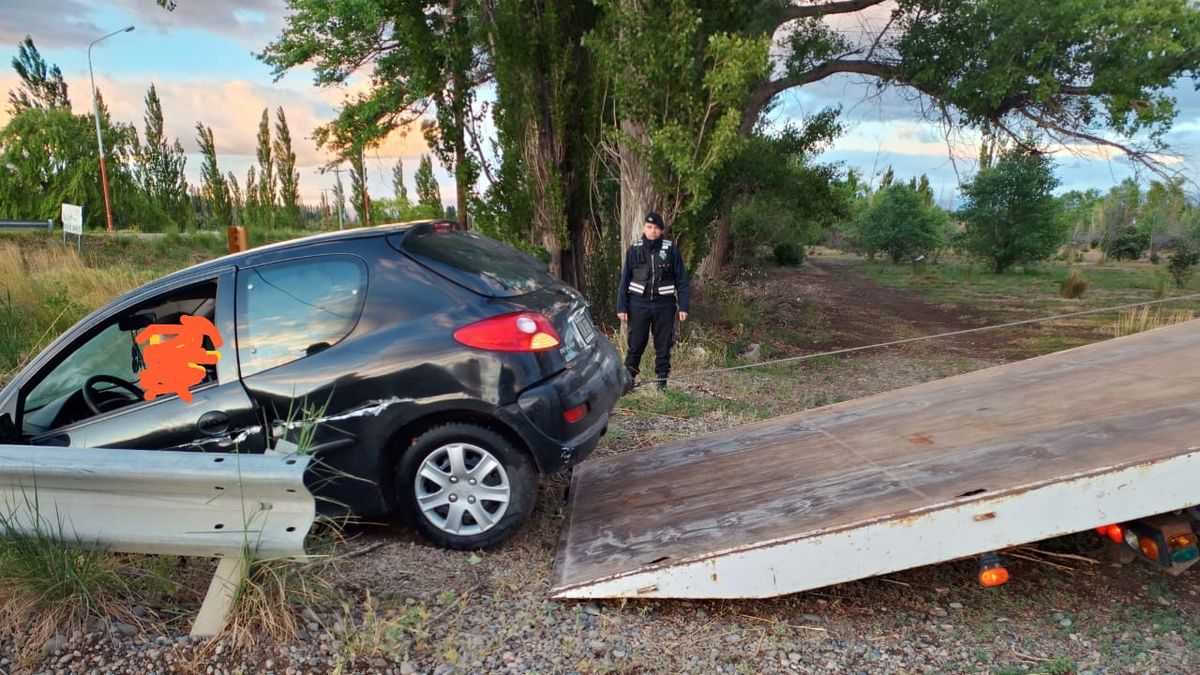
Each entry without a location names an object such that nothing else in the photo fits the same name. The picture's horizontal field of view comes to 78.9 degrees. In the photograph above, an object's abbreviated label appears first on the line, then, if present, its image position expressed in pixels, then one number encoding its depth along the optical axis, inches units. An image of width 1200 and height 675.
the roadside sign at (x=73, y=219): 599.5
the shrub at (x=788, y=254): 1266.0
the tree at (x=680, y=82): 335.6
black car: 139.9
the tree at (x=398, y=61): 411.2
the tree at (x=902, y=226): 1391.5
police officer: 293.6
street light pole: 972.5
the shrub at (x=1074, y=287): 754.2
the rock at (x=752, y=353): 445.4
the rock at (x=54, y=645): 108.5
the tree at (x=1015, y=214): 1021.2
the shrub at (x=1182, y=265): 820.0
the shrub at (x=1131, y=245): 1467.8
